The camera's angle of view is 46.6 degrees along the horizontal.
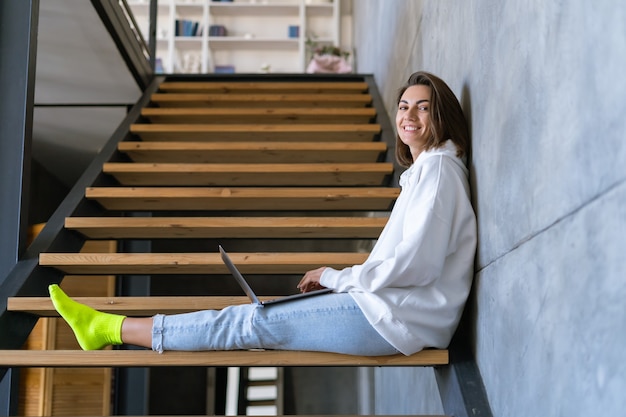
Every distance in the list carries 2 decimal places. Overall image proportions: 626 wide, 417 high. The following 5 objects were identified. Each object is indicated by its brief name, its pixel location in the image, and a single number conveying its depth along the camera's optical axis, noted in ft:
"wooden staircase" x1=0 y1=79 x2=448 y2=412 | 5.99
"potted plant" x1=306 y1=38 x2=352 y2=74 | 20.27
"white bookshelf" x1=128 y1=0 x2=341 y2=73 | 23.41
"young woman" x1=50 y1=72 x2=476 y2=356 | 5.27
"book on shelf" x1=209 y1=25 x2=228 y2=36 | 23.63
